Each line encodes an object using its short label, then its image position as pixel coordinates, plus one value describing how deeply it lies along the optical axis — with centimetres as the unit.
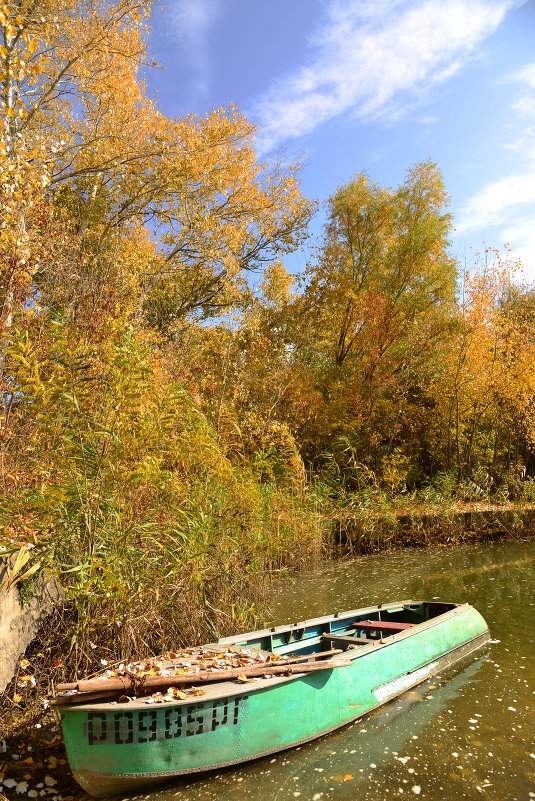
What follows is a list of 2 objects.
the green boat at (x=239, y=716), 371
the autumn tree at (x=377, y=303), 1780
